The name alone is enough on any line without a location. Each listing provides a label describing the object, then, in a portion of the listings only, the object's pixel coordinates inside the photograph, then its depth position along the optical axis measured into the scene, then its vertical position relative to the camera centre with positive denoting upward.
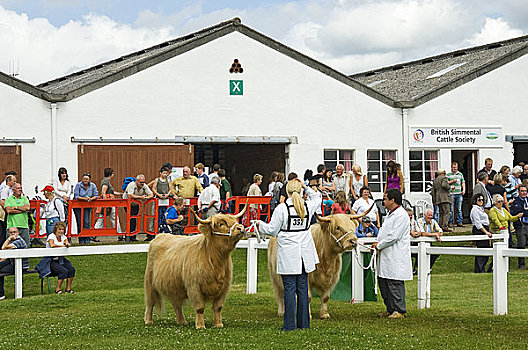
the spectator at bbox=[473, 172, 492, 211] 21.23 -0.25
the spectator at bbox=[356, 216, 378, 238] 19.00 -1.09
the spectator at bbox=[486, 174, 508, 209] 21.81 -0.19
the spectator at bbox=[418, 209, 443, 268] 18.56 -1.03
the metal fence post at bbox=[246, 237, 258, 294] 15.60 -1.63
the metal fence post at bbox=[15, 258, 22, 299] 15.23 -1.75
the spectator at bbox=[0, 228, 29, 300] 15.98 -1.26
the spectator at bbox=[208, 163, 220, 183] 22.43 +0.37
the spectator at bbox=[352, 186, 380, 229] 19.36 -0.58
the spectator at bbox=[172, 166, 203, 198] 21.30 -0.04
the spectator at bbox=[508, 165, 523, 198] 23.19 +0.06
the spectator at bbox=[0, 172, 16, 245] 17.95 -0.23
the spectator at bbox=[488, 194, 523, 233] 19.72 -0.91
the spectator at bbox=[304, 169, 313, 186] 18.74 +0.17
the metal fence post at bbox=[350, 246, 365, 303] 13.95 -1.68
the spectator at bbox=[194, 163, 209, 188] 22.55 +0.21
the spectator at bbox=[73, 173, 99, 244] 20.77 -0.30
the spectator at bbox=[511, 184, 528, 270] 20.12 -1.00
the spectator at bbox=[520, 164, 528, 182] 23.89 +0.15
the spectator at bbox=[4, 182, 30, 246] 18.02 -0.59
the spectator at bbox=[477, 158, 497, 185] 24.22 +0.38
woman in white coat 10.77 -0.92
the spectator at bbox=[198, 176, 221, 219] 19.92 -0.43
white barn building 24.28 +2.23
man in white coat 11.88 -1.08
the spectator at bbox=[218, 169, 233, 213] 22.41 -0.19
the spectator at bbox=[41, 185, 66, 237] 19.11 -0.66
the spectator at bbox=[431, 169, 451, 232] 24.67 -0.46
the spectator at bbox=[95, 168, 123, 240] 21.17 -0.26
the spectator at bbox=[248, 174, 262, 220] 22.69 -0.29
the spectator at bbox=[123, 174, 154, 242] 21.22 -0.26
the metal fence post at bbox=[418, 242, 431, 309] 12.97 -1.52
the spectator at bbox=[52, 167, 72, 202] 21.01 -0.08
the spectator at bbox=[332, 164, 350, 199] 22.45 +0.00
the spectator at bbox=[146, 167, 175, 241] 21.38 -0.19
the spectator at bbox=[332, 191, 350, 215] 18.31 -0.50
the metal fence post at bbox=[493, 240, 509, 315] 11.64 -1.44
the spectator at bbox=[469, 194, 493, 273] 19.55 -1.10
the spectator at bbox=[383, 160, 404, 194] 19.03 +0.06
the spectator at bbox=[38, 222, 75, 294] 16.25 -1.58
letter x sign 26.31 +3.13
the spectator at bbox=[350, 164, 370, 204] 22.28 +0.02
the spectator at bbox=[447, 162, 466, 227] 25.48 -0.35
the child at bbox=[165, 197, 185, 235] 19.70 -0.81
